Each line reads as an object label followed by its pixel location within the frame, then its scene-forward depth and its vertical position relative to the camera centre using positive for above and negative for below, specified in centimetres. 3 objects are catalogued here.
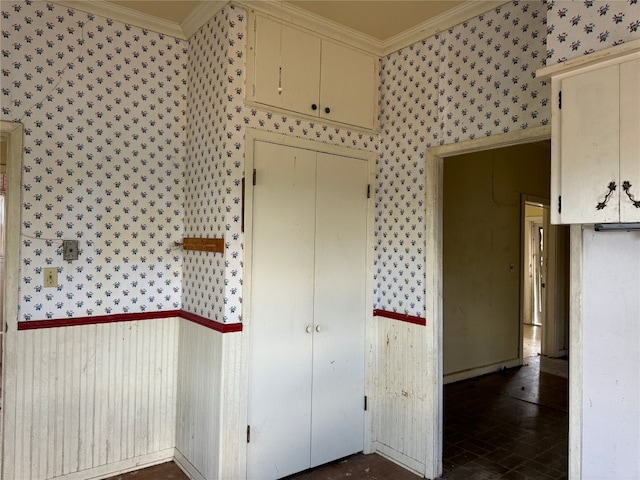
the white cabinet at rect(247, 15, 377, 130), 254 +106
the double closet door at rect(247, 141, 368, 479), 256 -41
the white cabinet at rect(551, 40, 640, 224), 154 +40
